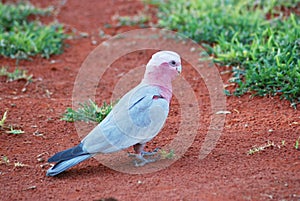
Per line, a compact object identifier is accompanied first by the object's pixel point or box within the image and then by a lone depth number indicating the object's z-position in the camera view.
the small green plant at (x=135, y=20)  15.14
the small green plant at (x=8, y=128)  9.49
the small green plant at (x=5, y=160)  8.62
